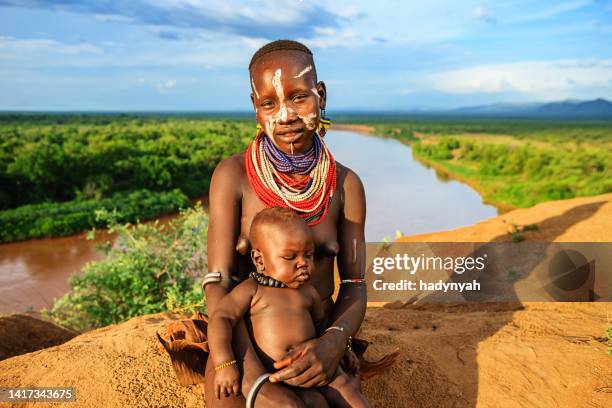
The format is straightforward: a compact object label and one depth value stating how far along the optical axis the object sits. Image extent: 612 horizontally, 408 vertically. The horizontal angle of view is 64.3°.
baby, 2.23
